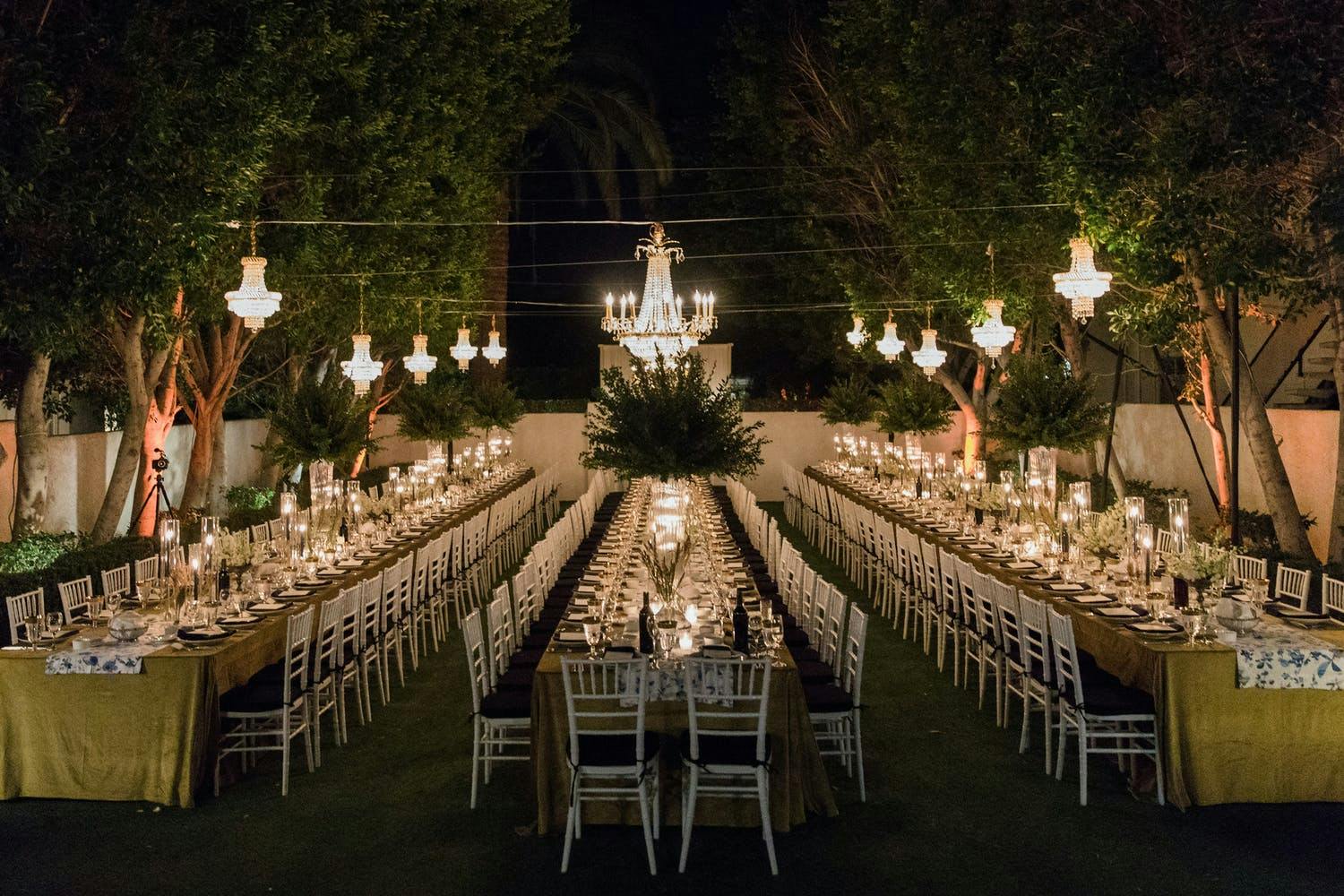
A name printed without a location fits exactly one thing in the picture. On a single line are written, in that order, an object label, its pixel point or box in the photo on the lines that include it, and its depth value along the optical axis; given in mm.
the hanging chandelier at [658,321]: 13719
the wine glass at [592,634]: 5941
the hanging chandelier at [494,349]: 19562
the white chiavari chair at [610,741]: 5395
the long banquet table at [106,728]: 6129
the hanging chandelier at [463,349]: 16922
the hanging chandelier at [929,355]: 16312
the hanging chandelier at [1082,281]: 9180
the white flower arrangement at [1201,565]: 7082
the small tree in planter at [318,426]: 13156
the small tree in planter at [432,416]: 17984
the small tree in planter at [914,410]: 18625
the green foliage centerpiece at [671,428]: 9453
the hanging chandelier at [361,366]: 13383
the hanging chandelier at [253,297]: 9164
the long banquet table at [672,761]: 5711
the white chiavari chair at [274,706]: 6379
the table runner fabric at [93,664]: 6109
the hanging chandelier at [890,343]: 17156
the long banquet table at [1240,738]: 5953
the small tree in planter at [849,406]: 21078
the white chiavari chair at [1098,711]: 6105
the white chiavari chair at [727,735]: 5379
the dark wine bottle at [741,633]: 6004
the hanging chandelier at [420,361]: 15555
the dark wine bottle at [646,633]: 5981
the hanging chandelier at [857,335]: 19953
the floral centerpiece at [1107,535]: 8914
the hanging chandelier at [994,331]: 12609
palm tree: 22031
